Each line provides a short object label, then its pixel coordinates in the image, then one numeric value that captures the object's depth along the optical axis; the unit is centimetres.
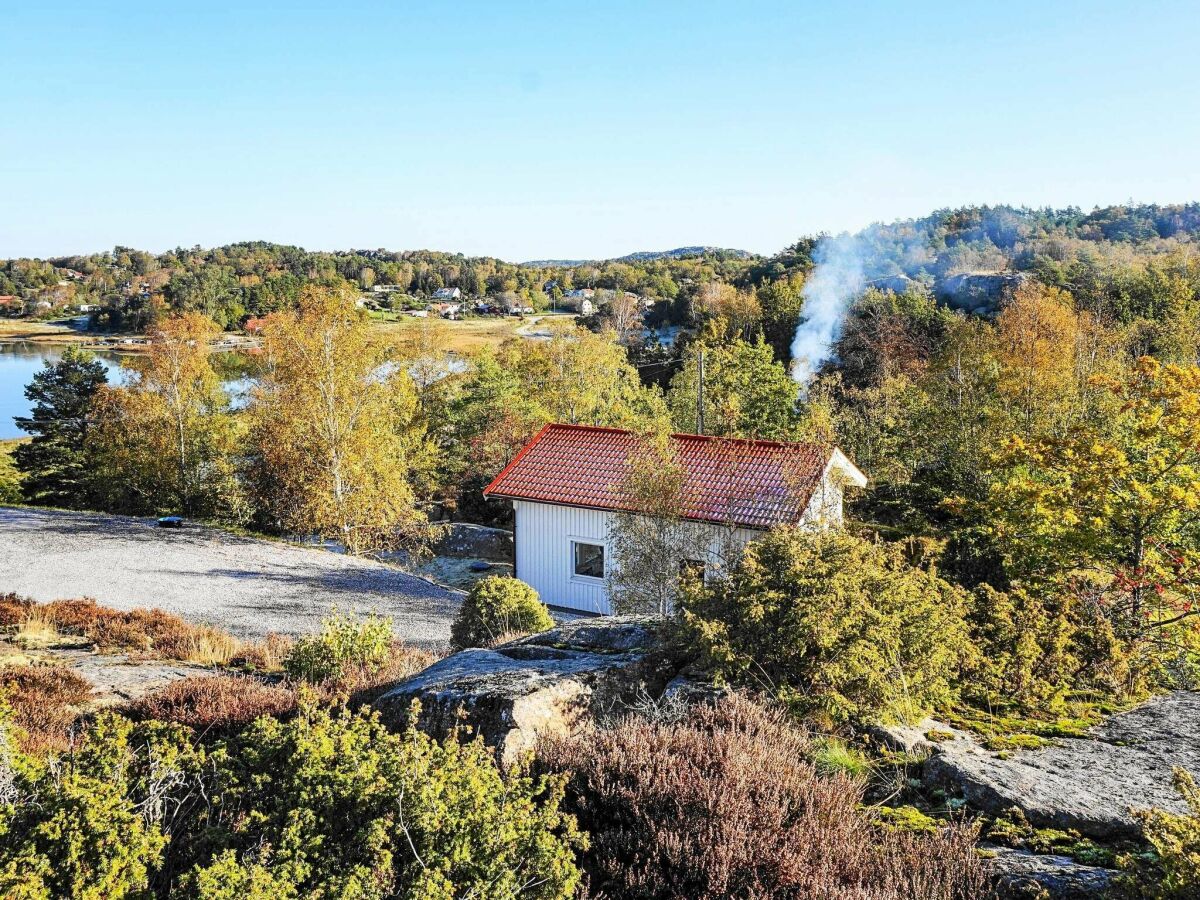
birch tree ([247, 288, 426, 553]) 2283
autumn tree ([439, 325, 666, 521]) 3116
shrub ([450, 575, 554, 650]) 1214
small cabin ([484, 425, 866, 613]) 1745
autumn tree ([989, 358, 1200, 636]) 1093
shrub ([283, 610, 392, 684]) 916
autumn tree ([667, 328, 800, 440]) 2750
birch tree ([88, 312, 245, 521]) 2819
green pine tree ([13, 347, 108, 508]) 3225
